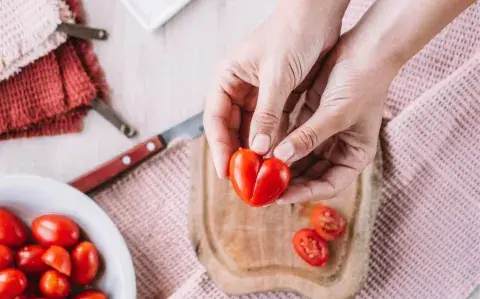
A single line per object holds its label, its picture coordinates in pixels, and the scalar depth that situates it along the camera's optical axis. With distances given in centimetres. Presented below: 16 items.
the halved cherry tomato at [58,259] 83
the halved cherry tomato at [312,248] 82
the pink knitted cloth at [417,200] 88
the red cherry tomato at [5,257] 84
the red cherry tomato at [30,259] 86
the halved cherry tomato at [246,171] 63
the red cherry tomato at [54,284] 83
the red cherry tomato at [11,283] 81
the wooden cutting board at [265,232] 85
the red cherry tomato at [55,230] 85
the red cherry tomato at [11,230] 86
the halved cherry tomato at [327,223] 83
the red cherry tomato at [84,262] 86
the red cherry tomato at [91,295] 86
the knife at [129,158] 92
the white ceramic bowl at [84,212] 85
